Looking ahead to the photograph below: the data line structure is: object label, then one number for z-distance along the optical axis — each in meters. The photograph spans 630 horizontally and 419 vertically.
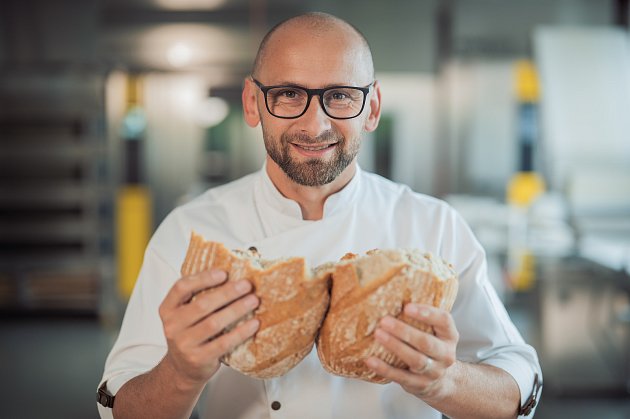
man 1.23
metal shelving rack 6.13
